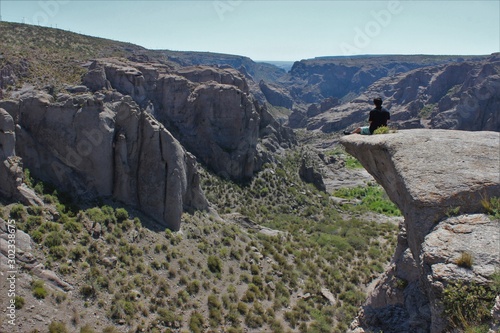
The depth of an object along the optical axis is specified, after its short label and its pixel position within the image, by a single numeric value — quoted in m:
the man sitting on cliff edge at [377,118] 13.37
